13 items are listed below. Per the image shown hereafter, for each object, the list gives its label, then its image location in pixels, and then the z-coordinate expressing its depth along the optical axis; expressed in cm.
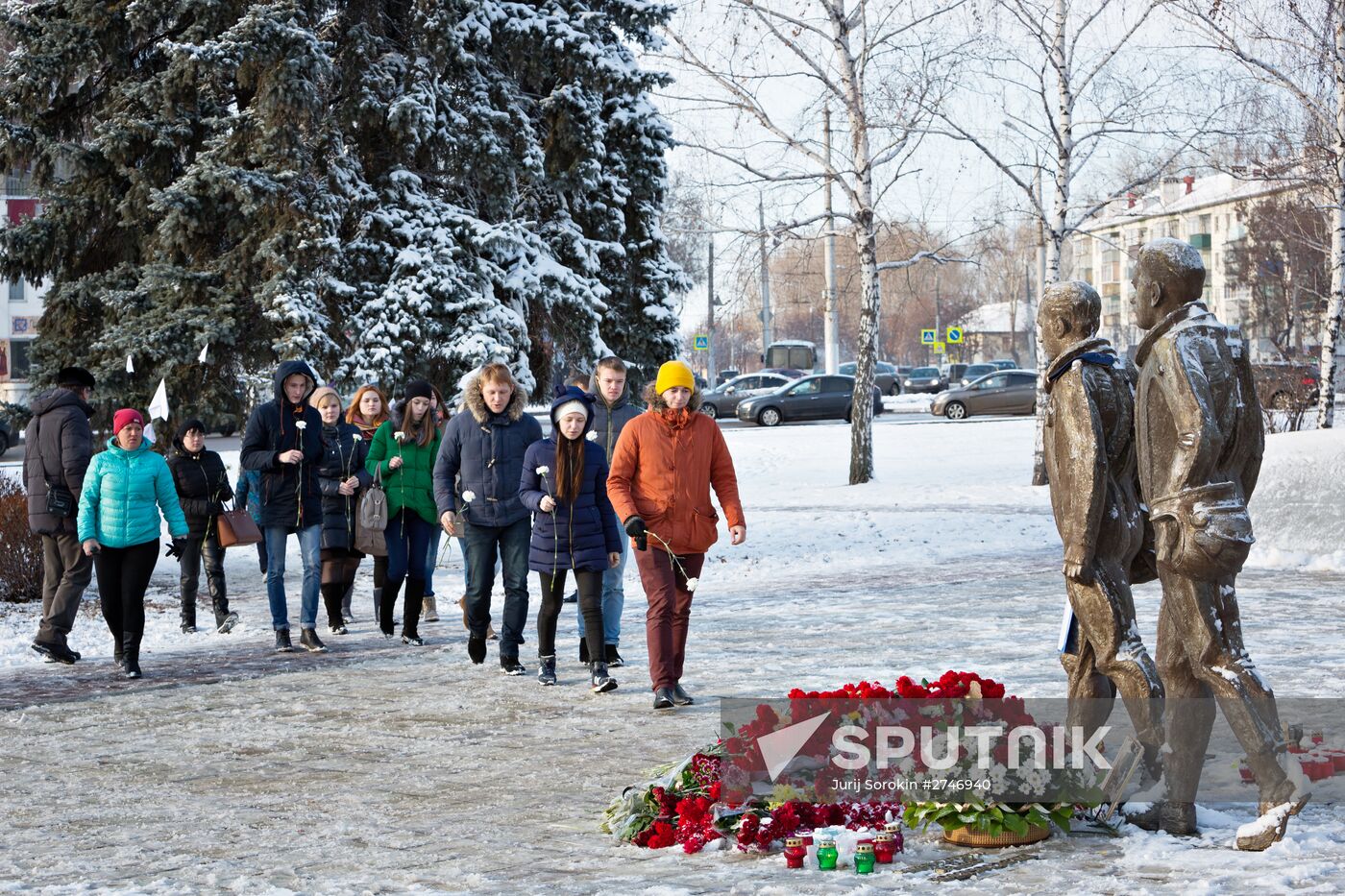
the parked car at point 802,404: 4362
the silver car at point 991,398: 4359
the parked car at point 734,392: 4825
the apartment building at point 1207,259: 7344
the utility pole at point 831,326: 4607
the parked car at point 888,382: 5922
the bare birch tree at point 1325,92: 1988
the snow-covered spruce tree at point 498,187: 1912
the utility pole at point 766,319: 6184
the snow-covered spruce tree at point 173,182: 1838
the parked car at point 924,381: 6412
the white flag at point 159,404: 1587
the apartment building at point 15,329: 5494
